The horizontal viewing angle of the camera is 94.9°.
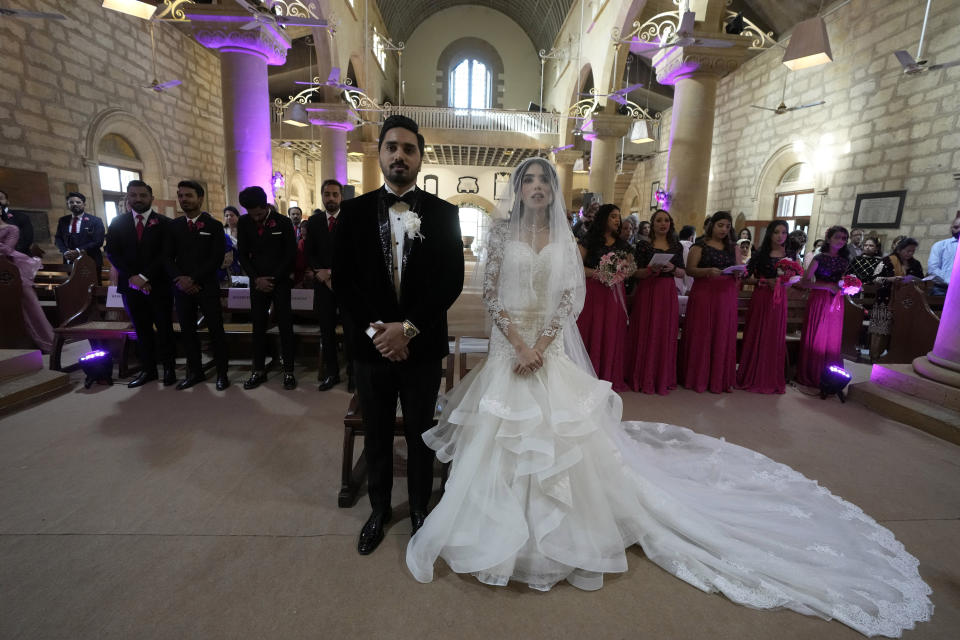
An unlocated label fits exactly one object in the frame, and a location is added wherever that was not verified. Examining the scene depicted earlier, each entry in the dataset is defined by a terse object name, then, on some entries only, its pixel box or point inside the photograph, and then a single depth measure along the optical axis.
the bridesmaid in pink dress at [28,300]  5.00
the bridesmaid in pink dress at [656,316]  4.32
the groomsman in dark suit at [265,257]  4.16
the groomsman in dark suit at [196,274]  4.08
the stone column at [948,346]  3.68
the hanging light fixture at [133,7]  4.25
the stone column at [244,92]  5.94
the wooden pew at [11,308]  4.69
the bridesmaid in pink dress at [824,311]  4.45
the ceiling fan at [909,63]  4.60
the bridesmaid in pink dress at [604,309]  4.05
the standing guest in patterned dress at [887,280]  5.67
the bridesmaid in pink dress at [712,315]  4.25
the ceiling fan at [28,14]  3.88
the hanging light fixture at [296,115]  9.88
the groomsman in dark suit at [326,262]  4.24
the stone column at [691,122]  6.23
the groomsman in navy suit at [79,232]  6.12
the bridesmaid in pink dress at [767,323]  4.42
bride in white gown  1.85
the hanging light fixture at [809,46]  4.82
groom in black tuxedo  1.91
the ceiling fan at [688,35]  5.14
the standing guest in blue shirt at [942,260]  6.18
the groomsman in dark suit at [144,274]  4.04
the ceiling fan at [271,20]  4.98
